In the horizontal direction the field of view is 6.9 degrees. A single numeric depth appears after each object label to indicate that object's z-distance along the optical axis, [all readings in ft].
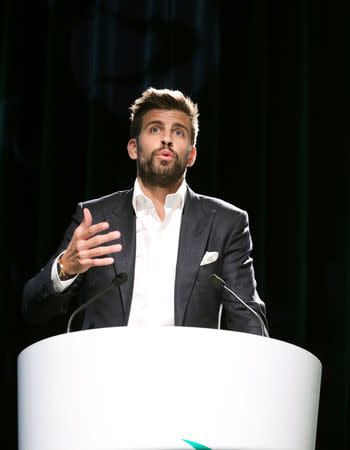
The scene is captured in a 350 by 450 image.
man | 22.48
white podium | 20.48
